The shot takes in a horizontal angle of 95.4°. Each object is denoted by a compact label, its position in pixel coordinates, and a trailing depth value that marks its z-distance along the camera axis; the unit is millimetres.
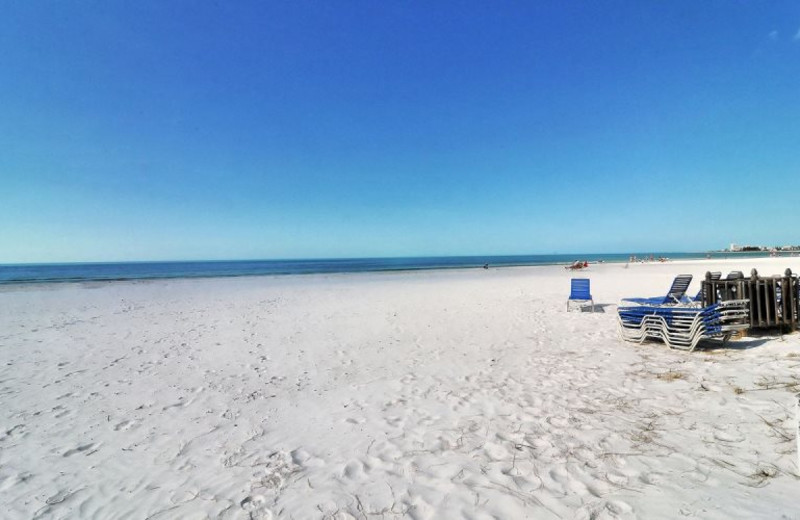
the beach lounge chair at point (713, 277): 8055
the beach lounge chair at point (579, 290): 11203
